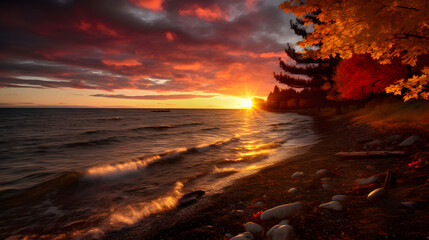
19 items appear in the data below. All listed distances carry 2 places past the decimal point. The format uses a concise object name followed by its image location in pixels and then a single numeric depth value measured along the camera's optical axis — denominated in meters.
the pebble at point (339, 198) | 4.03
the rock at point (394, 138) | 8.45
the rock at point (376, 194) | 3.82
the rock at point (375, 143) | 8.41
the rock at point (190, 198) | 5.76
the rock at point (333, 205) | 3.69
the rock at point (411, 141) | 7.15
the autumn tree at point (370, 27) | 3.66
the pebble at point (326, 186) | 4.86
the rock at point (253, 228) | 3.51
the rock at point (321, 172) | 5.90
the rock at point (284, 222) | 3.53
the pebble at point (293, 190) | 5.01
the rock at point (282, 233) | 3.14
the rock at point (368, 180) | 4.73
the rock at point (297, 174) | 6.23
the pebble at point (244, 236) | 3.22
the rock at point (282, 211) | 3.83
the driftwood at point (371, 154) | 6.24
